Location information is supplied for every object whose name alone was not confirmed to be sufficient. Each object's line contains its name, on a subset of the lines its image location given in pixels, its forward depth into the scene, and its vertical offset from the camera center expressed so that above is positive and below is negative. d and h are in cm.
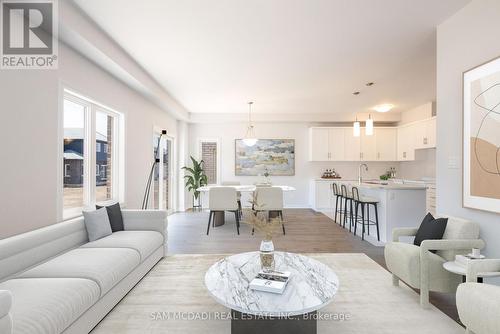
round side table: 203 -83
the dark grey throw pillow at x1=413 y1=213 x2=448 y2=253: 247 -61
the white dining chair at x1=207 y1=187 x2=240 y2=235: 491 -61
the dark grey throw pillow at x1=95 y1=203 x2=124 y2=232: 312 -62
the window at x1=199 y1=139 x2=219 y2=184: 783 +34
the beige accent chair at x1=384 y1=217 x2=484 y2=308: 224 -83
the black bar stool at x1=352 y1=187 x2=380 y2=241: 443 -65
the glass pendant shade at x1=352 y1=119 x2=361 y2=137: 522 +82
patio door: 587 -22
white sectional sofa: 146 -82
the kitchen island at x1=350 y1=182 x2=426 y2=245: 425 -66
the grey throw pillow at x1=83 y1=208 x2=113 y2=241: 279 -64
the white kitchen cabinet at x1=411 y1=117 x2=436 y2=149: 592 +86
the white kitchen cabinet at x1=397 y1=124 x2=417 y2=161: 675 +73
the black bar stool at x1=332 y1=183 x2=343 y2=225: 574 -53
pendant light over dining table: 744 +113
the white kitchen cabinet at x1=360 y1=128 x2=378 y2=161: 756 +61
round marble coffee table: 156 -85
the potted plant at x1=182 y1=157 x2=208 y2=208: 708 -29
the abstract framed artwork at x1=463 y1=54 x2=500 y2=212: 218 +29
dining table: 536 -99
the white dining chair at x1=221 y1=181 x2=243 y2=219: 618 -41
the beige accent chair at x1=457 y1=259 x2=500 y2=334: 150 -86
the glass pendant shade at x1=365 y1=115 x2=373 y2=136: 487 +82
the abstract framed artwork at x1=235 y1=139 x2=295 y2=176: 774 +28
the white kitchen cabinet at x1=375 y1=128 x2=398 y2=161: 755 +73
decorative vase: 204 -71
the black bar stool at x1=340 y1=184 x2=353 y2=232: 500 -56
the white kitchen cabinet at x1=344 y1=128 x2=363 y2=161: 757 +64
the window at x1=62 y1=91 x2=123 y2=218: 312 +20
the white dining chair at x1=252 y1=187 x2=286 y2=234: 495 -59
